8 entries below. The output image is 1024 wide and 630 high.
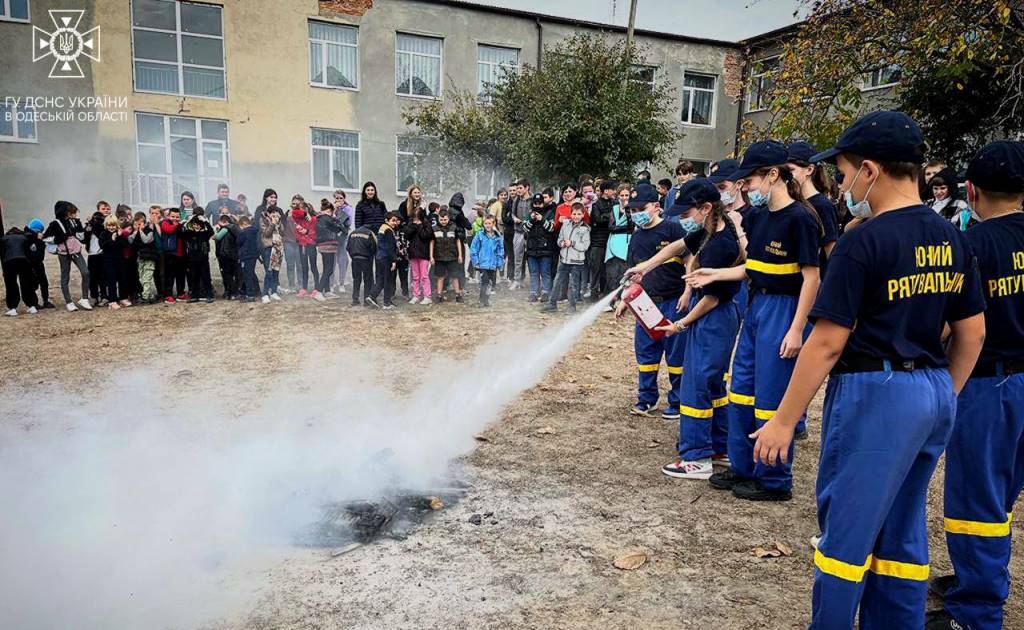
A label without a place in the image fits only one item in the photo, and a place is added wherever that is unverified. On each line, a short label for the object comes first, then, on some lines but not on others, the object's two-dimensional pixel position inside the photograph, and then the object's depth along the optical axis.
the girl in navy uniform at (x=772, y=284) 4.07
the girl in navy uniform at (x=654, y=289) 5.96
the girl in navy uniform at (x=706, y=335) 4.84
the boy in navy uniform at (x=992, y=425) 2.99
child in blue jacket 13.17
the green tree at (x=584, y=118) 16.91
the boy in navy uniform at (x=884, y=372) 2.39
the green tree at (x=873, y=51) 9.88
